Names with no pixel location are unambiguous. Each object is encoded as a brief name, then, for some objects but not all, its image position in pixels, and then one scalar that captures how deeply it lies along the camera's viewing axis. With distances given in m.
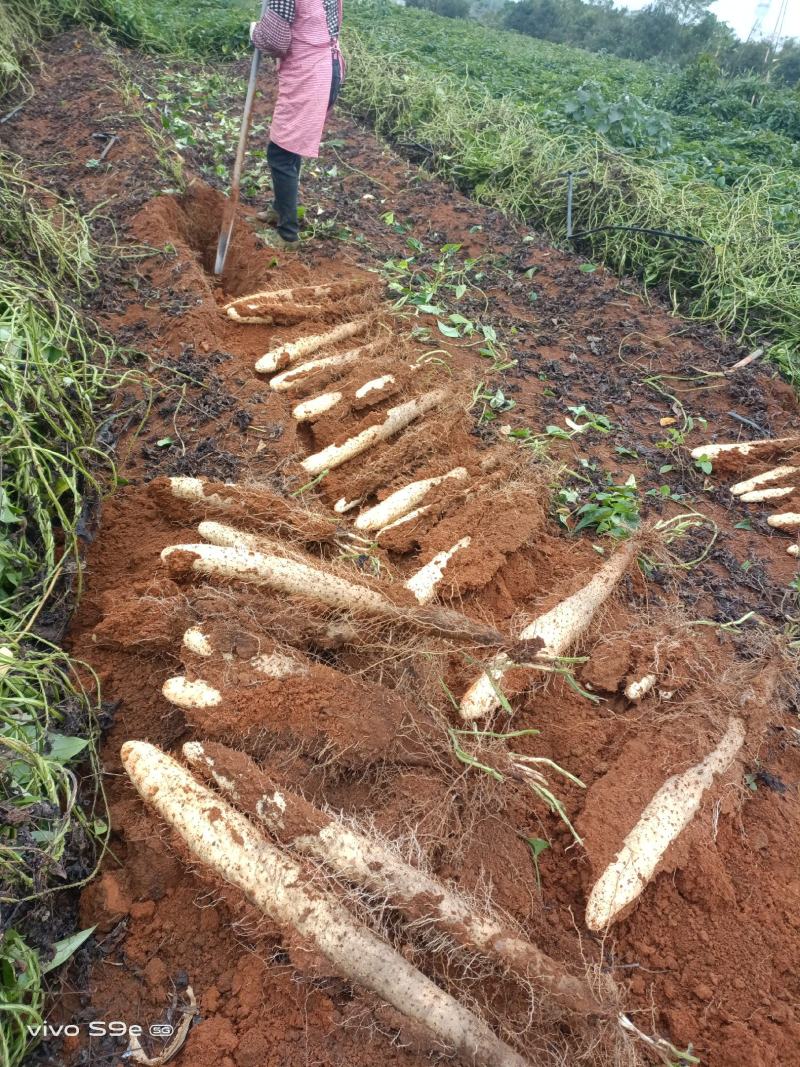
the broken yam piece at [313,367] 3.35
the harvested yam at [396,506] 2.70
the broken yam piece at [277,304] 3.78
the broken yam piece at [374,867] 1.62
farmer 3.95
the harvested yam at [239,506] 2.48
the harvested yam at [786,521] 3.29
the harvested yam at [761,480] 3.52
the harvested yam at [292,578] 2.19
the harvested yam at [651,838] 1.78
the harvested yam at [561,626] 2.12
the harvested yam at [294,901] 1.53
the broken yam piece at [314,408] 3.17
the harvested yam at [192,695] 1.91
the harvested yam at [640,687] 2.26
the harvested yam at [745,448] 3.70
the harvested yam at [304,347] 3.47
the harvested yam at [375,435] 2.96
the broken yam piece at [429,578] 2.36
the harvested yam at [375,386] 3.29
